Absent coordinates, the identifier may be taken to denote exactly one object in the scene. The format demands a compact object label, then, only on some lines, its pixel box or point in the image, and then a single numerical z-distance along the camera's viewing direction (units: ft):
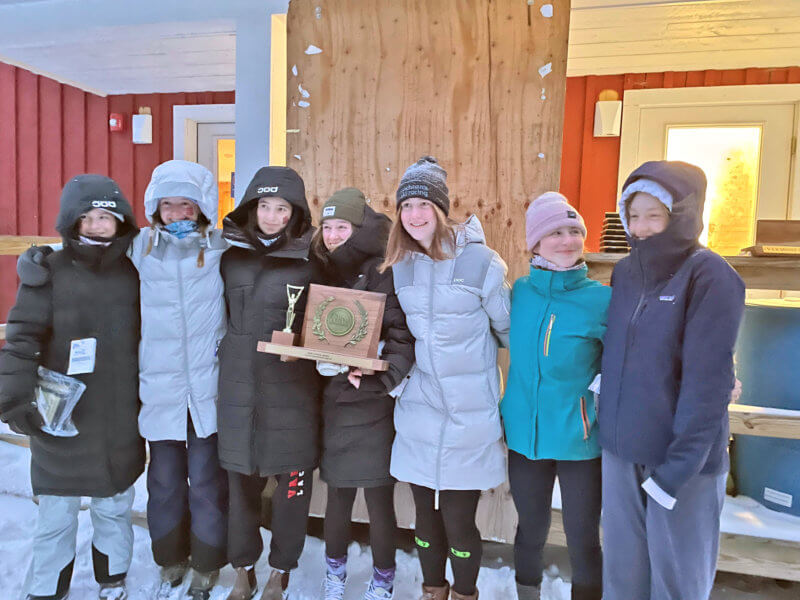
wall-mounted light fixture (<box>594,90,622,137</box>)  12.77
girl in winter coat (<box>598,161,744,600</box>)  4.57
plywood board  7.84
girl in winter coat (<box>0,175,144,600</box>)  6.22
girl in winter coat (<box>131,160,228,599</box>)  6.50
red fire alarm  15.25
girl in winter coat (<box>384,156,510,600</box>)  5.90
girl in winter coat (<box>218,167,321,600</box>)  6.36
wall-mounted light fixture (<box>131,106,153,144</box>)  14.99
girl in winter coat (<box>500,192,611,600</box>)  5.59
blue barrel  8.25
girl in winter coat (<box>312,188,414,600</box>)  6.18
